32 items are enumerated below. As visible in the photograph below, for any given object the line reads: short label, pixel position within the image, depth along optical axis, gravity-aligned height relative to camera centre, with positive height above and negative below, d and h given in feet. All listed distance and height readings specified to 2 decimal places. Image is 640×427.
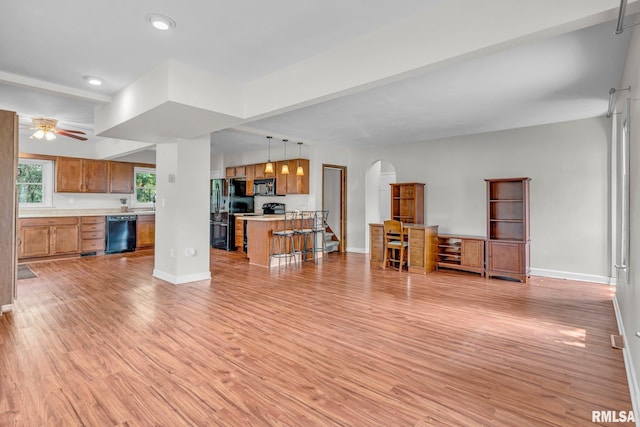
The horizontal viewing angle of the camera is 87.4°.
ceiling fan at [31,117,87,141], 16.35 +4.27
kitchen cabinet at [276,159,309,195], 23.86 +2.55
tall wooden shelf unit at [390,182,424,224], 21.72 +0.95
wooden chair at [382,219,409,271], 19.15 -1.53
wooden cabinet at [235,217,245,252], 26.00 -1.51
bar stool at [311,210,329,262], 22.86 -0.97
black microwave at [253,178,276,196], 25.98 +2.27
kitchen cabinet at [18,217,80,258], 20.59 -1.48
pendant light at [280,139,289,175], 21.21 +3.86
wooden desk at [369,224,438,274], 18.57 -1.75
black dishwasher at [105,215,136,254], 24.17 -1.43
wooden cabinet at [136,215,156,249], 25.67 -1.31
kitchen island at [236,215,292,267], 20.20 -1.30
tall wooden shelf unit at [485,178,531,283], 16.84 -0.59
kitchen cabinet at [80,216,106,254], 23.02 -1.41
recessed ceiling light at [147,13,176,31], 8.12 +4.81
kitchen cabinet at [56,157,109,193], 23.29 +2.77
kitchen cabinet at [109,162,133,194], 25.61 +2.85
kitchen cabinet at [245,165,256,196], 27.53 +3.24
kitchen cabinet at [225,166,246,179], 28.54 +3.82
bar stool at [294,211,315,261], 21.95 -1.01
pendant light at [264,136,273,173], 21.50 +3.05
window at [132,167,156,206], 27.48 +2.32
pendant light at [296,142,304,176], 21.81 +3.61
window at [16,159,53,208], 22.49 +2.11
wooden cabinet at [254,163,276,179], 26.25 +3.48
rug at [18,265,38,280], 16.88 -3.17
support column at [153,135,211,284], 15.93 +0.17
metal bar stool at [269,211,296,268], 20.42 -1.68
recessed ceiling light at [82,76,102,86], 11.88 +4.85
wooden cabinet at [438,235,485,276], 18.02 -2.04
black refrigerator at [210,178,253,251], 26.81 +0.65
